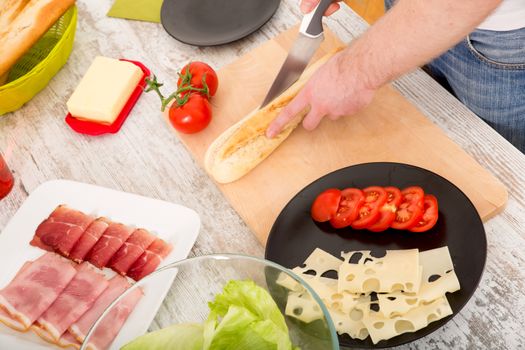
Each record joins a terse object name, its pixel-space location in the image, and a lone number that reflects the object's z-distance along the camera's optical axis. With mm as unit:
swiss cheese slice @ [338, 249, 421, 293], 1082
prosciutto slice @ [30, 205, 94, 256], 1322
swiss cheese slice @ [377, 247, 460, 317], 1062
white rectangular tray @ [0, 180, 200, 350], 1307
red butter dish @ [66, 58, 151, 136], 1568
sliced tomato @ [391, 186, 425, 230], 1170
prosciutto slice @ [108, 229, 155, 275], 1287
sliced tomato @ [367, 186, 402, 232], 1187
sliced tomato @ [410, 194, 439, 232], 1180
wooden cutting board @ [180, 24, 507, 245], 1326
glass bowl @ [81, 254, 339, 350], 881
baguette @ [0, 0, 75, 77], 1515
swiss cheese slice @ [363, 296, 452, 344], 1038
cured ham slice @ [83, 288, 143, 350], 888
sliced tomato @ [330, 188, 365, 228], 1204
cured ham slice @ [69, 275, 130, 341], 1208
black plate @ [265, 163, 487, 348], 1121
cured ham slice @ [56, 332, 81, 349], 1204
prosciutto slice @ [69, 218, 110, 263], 1314
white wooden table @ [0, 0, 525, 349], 1146
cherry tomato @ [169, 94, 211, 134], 1457
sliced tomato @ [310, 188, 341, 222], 1220
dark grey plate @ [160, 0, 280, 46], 1663
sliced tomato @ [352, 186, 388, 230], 1189
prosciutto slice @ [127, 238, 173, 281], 1282
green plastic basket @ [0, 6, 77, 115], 1561
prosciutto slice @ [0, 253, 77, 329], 1236
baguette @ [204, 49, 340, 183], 1401
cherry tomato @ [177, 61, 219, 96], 1508
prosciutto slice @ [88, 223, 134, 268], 1299
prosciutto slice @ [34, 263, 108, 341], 1212
